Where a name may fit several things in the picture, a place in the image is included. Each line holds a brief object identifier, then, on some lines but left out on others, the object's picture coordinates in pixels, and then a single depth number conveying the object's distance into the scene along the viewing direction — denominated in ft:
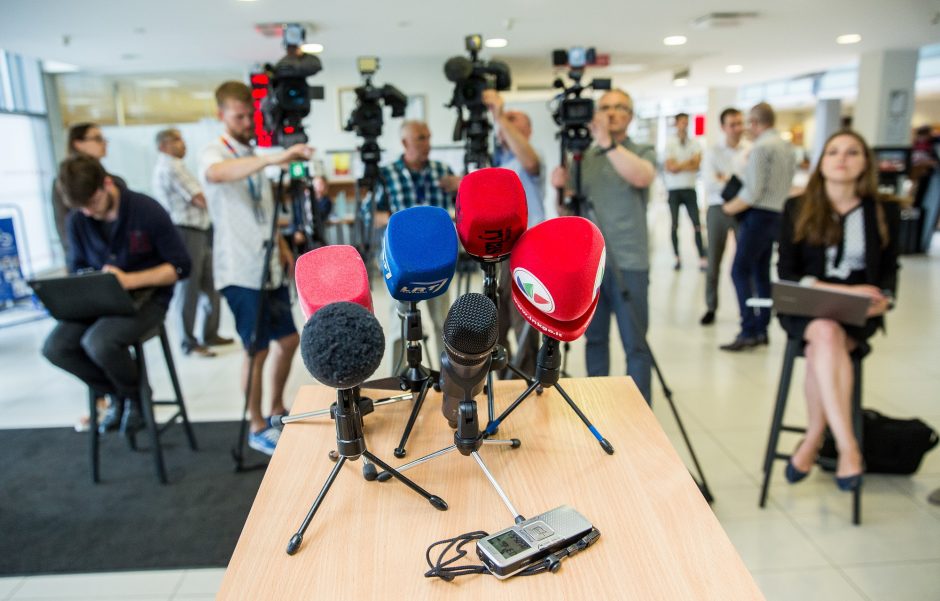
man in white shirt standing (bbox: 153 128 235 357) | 12.95
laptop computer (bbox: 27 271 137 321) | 7.55
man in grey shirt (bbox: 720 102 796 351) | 12.29
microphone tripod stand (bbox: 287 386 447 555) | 3.07
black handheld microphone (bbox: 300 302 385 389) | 2.75
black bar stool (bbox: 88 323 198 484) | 8.15
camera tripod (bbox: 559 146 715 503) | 6.97
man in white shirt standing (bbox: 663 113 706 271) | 20.29
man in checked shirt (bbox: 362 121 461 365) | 9.58
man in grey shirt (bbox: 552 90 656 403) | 7.73
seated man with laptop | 7.95
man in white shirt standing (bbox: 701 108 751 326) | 14.30
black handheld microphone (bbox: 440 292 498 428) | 2.97
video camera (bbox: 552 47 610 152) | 7.10
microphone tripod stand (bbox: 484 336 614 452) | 3.61
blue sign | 17.69
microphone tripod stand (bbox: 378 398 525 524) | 3.21
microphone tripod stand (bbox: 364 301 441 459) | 3.78
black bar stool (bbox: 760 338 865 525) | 7.08
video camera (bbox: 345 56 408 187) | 8.29
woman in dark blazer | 6.97
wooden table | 2.79
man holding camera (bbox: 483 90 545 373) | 8.07
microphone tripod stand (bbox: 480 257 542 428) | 3.71
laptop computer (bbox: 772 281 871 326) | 6.63
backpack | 7.59
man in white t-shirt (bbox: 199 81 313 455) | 7.95
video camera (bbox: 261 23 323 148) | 7.48
